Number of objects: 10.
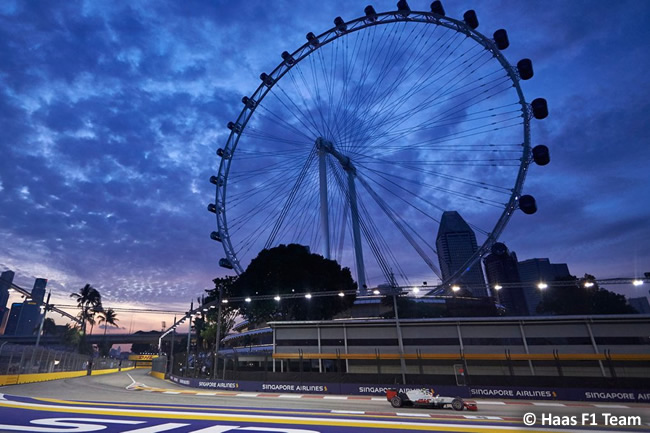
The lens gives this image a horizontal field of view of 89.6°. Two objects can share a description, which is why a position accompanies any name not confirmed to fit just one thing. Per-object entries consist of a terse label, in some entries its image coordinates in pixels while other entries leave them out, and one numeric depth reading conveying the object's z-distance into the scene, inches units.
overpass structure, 4753.9
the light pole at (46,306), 1598.2
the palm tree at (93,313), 3257.9
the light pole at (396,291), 1166.2
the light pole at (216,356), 1262.3
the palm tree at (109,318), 3777.1
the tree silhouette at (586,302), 3137.3
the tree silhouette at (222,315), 2430.0
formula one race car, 665.0
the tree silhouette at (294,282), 2068.2
